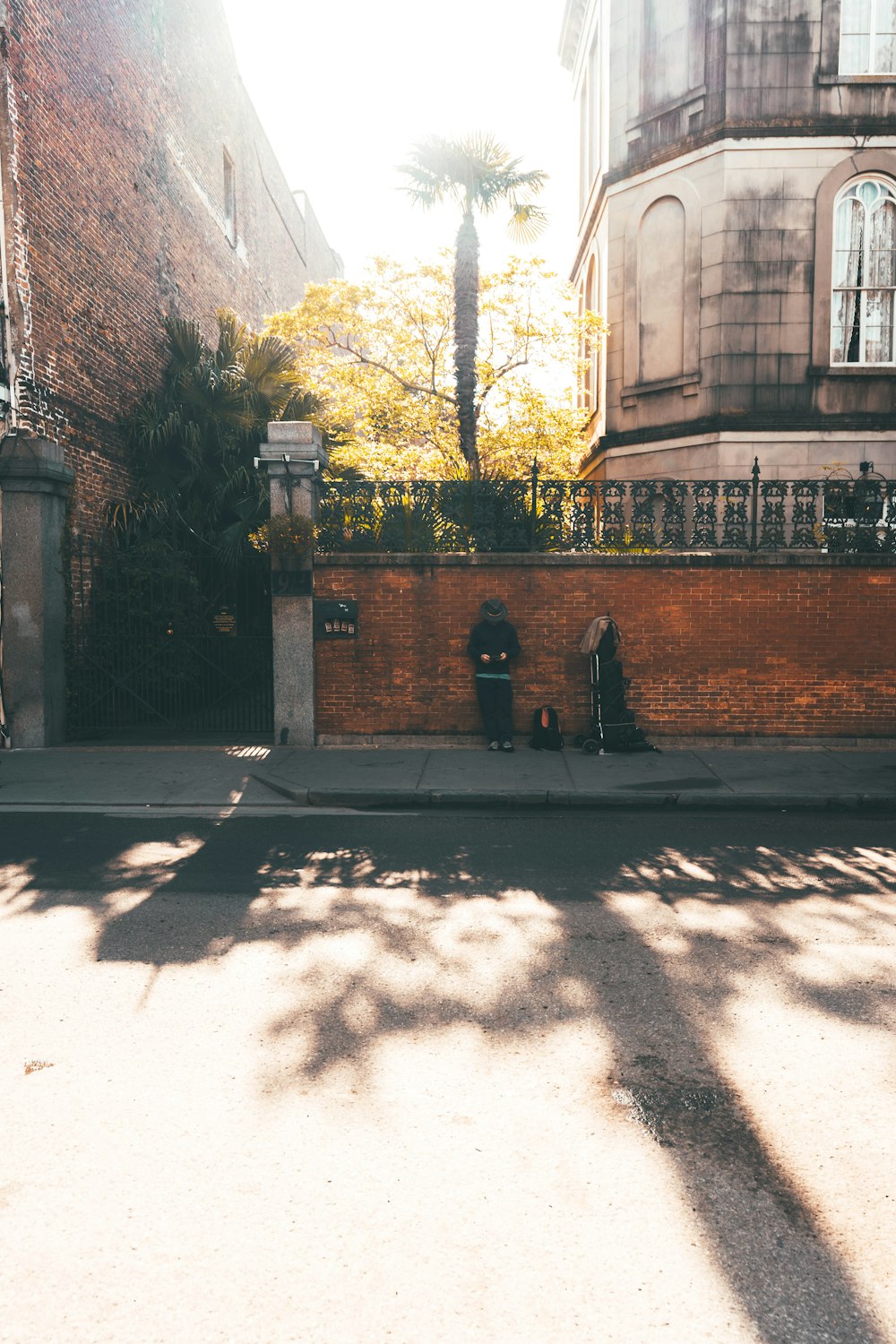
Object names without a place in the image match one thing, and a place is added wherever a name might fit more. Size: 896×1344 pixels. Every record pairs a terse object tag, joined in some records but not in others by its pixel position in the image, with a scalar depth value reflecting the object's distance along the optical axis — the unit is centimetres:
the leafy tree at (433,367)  1702
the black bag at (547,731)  1154
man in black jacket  1143
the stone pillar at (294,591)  1165
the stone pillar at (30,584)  1176
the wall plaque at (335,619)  1187
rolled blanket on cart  1134
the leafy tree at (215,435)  1430
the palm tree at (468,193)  1648
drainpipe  1146
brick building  1187
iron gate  1269
